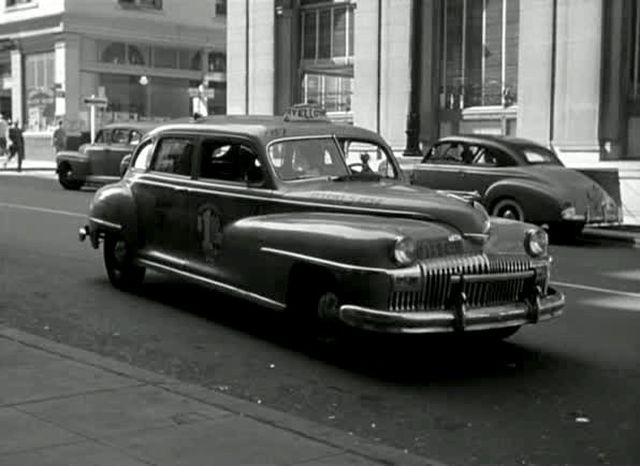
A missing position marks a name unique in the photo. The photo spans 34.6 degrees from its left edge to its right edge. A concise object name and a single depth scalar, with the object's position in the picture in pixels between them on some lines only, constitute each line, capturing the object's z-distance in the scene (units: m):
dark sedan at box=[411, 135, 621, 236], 16.30
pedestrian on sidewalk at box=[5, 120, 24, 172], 36.78
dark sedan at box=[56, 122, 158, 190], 24.98
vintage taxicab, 7.35
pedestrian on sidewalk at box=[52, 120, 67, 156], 36.94
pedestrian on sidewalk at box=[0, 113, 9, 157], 43.68
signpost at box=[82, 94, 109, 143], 38.09
